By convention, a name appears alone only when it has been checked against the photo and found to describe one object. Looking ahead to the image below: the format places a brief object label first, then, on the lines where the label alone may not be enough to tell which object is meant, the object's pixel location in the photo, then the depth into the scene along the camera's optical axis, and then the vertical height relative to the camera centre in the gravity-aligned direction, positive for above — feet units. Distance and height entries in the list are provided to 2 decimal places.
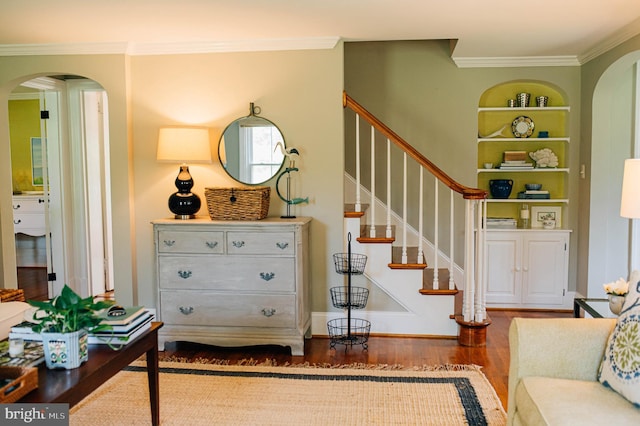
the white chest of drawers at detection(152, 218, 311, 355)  12.73 -2.17
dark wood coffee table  6.39 -2.29
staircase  13.61 -2.36
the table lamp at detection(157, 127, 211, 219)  13.24 +0.77
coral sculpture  16.90 +0.76
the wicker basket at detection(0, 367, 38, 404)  5.96 -2.12
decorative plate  17.21 +1.73
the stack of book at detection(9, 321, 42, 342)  7.54 -1.96
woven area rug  9.56 -3.90
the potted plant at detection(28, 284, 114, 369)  6.90 -1.73
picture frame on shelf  17.15 -0.96
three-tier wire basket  13.53 -2.89
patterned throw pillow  6.53 -2.07
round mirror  14.05 +0.92
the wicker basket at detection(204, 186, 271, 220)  13.10 -0.36
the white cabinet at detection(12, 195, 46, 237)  23.36 -1.10
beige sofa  6.97 -2.34
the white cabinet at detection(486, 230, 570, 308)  16.62 -2.44
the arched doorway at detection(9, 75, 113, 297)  17.67 +0.19
